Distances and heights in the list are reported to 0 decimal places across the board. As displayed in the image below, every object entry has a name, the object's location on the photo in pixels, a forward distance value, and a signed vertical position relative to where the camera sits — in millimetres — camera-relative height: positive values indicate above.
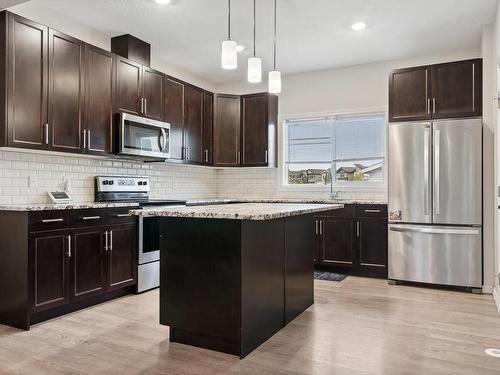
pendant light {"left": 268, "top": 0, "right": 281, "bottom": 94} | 3033 +836
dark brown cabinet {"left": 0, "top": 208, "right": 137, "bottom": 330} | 2902 -591
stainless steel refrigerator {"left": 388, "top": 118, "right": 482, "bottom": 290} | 4016 -140
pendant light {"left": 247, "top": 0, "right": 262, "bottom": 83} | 2816 +863
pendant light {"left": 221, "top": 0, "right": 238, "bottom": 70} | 2660 +923
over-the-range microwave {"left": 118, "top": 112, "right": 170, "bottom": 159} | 3922 +551
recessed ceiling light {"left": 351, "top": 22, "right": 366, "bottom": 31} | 3966 +1676
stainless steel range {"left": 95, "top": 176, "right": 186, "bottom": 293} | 3916 -362
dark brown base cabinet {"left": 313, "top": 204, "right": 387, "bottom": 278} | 4633 -622
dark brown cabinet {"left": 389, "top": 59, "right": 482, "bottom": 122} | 4121 +1062
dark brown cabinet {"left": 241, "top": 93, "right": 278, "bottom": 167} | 5484 +843
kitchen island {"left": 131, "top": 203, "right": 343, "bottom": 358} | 2387 -570
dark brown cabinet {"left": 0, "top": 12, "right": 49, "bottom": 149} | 2945 +836
